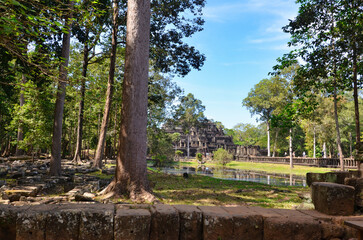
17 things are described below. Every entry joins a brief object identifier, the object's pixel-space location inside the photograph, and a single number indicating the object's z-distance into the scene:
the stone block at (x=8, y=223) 3.02
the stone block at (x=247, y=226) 3.29
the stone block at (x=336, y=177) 5.70
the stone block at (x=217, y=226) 3.23
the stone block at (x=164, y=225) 3.14
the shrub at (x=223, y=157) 37.50
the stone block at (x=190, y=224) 3.25
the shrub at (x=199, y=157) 48.01
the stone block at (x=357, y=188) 4.12
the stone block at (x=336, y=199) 3.81
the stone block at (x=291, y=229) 3.35
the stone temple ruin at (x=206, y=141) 63.00
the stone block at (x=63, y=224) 2.95
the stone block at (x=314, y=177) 6.01
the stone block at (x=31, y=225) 2.91
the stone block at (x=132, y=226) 3.00
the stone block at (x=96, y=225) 2.98
